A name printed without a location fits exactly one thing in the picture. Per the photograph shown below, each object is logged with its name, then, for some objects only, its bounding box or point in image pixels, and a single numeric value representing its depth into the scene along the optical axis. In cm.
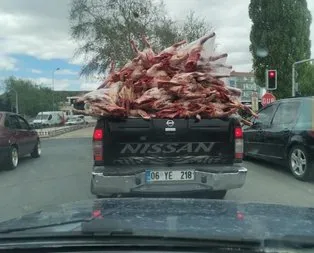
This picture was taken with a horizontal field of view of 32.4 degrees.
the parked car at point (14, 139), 1251
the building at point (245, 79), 10412
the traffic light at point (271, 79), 2450
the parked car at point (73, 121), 7062
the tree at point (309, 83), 7152
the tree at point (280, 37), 4034
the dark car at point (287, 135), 990
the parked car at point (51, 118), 6188
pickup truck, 701
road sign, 2247
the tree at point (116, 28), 4209
